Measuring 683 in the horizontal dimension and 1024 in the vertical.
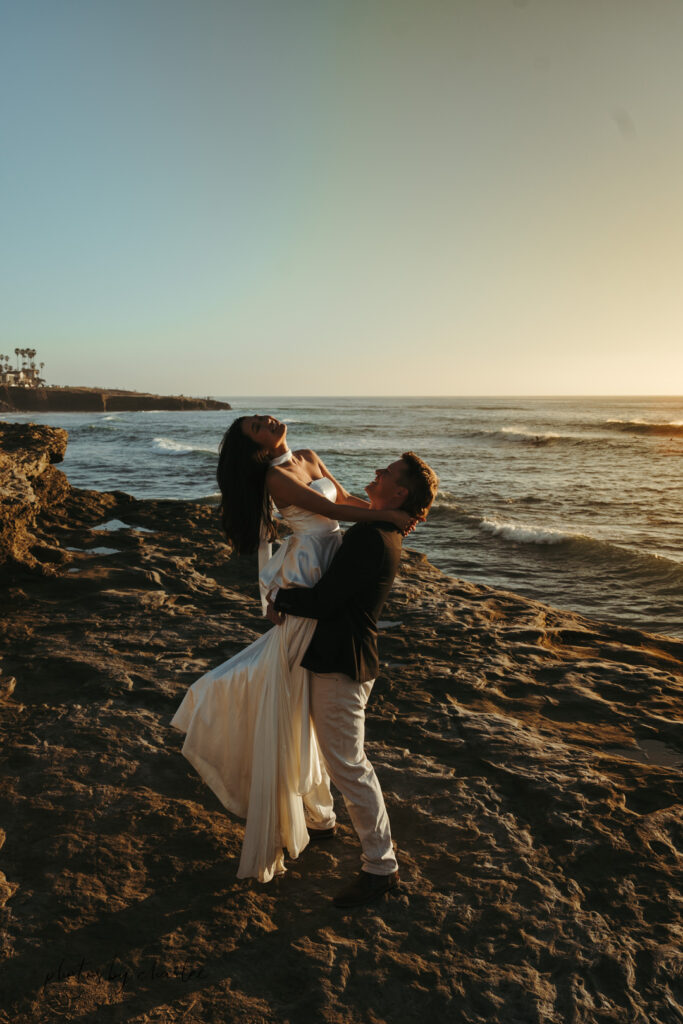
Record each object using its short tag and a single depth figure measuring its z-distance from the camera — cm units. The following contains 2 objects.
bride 259
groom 250
